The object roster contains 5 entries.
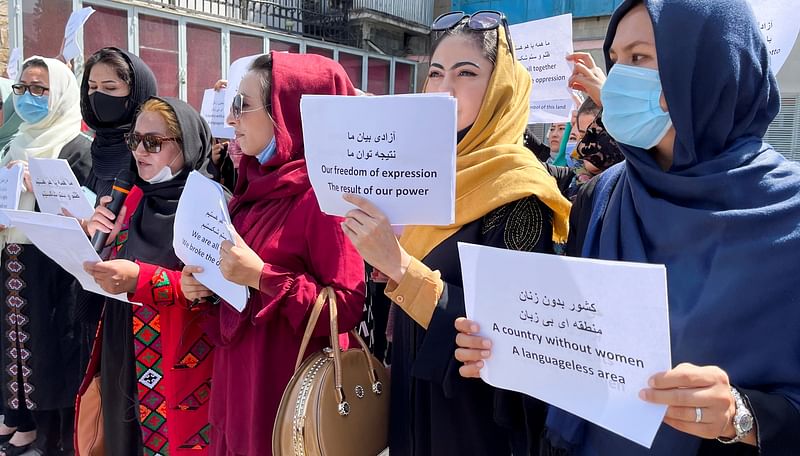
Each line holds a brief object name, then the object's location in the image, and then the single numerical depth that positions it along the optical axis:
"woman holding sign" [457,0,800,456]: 1.07
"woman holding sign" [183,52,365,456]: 1.79
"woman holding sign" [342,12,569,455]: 1.44
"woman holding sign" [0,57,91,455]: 3.22
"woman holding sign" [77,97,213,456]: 2.20
